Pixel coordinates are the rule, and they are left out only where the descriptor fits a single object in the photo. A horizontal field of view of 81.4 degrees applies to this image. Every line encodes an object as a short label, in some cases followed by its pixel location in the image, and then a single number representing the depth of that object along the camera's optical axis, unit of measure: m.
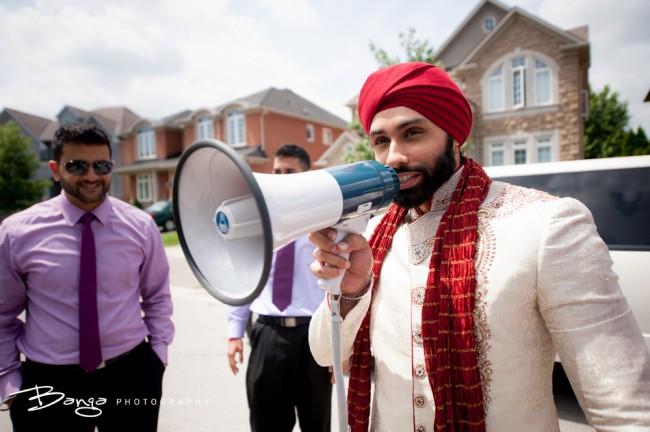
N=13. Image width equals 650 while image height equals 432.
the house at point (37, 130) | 32.97
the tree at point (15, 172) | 25.41
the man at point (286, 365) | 2.32
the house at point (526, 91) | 13.23
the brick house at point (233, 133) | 23.36
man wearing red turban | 0.92
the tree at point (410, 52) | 12.15
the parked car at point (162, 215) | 19.03
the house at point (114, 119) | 28.92
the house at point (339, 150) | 18.29
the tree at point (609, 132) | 29.39
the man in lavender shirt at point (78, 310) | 1.95
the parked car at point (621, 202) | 2.79
